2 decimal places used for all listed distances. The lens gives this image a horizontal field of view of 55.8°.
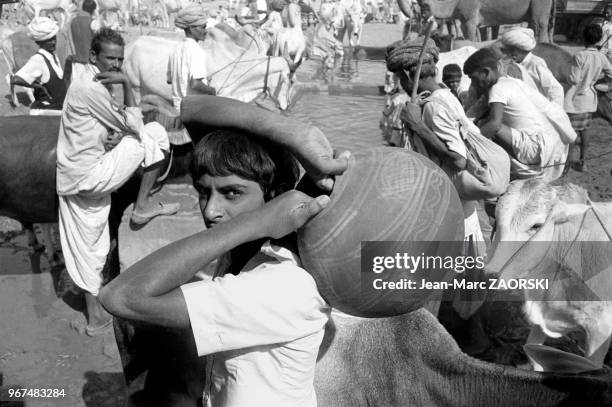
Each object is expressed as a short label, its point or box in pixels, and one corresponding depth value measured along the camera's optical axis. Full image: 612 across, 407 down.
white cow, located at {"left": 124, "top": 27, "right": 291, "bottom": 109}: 9.23
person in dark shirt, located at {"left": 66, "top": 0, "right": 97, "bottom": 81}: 9.92
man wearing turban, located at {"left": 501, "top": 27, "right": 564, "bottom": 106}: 6.46
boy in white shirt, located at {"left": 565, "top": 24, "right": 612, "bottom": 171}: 8.76
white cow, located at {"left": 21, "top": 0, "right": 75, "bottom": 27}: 16.61
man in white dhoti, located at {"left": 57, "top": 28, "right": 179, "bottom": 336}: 4.25
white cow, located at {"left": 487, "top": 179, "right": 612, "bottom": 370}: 3.11
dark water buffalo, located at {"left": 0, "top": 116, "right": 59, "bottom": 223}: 4.63
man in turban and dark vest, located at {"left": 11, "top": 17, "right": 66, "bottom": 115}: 6.70
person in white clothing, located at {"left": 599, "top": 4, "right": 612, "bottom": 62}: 10.56
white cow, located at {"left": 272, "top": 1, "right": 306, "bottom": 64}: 13.45
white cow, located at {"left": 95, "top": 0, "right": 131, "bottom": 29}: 17.34
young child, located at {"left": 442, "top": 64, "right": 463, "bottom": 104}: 5.04
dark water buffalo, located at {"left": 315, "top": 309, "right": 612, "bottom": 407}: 1.90
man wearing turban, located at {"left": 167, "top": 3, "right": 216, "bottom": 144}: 6.97
